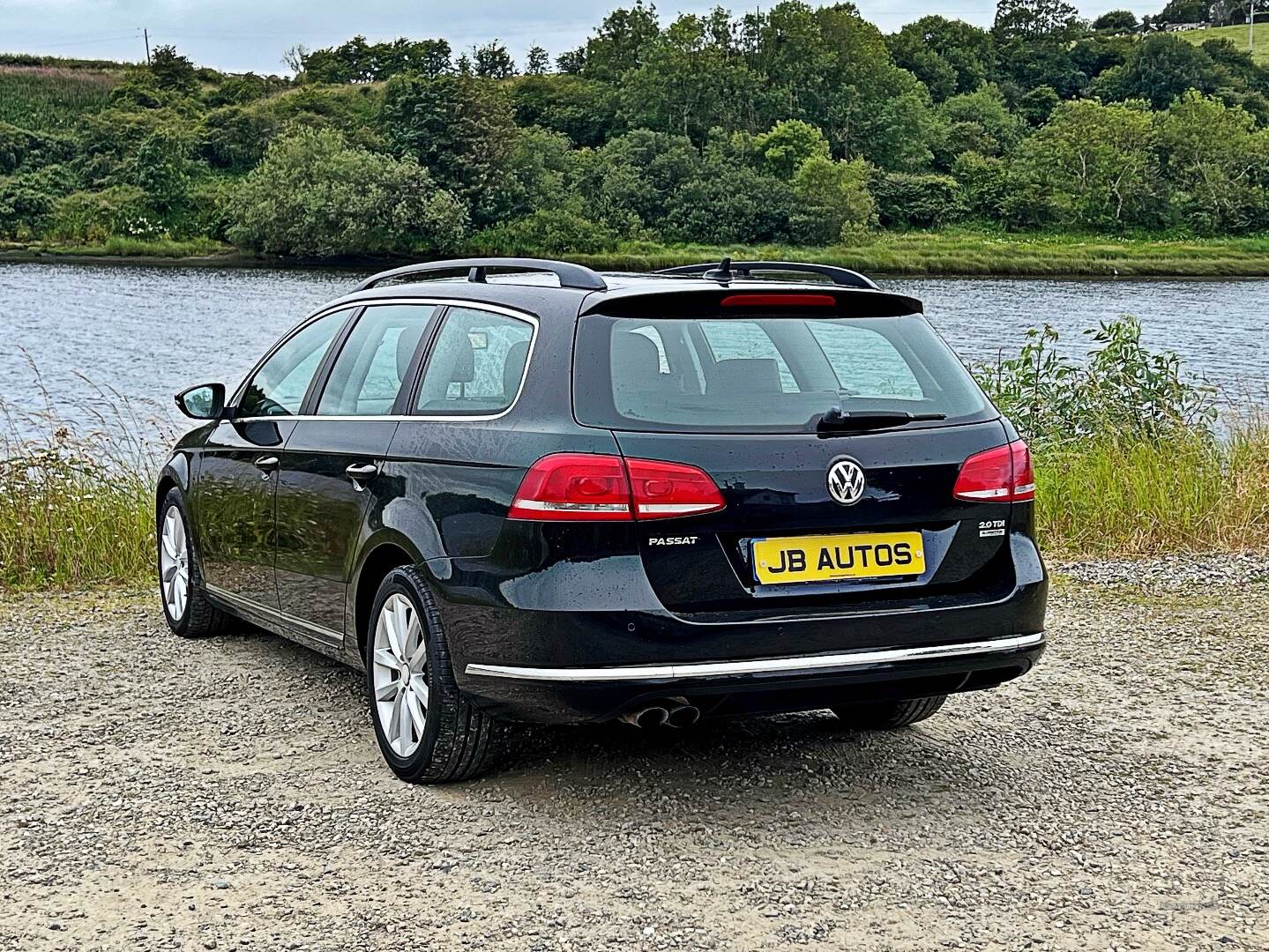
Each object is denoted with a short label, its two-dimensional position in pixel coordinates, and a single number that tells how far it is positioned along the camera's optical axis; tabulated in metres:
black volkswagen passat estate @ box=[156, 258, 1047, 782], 4.31
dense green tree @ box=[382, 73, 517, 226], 92.25
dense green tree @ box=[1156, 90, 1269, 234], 99.06
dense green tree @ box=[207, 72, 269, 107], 128.25
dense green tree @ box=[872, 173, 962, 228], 104.38
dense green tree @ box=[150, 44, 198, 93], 133.88
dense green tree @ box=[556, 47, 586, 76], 163.00
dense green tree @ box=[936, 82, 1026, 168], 123.88
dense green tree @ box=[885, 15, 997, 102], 155.62
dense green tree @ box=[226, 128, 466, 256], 84.44
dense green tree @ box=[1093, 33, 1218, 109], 144.88
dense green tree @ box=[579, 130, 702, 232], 93.38
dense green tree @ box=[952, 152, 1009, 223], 106.50
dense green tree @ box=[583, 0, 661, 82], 144.88
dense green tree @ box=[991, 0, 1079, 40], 181.25
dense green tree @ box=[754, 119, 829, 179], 106.75
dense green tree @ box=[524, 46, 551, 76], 163.88
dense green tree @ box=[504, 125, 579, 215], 92.25
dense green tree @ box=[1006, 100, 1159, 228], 102.75
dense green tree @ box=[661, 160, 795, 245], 92.62
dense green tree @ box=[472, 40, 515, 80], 160.38
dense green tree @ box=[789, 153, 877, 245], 93.69
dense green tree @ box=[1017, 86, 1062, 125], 141.88
